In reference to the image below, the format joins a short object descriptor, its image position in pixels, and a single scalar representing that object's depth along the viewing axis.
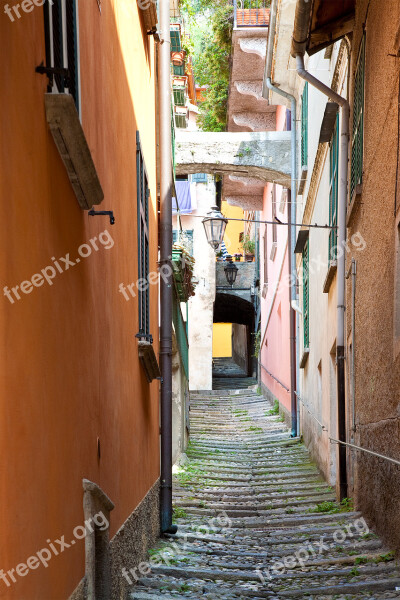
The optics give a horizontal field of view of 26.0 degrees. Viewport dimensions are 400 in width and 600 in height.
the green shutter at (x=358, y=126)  8.06
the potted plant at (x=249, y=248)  31.48
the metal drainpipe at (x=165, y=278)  9.16
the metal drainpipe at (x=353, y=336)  8.56
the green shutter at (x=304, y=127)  14.13
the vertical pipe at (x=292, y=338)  15.63
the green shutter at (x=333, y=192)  9.95
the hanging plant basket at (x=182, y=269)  10.88
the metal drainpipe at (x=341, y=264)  9.06
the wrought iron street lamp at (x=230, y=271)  26.36
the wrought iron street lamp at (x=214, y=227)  12.95
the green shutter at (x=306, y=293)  14.02
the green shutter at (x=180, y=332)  12.90
